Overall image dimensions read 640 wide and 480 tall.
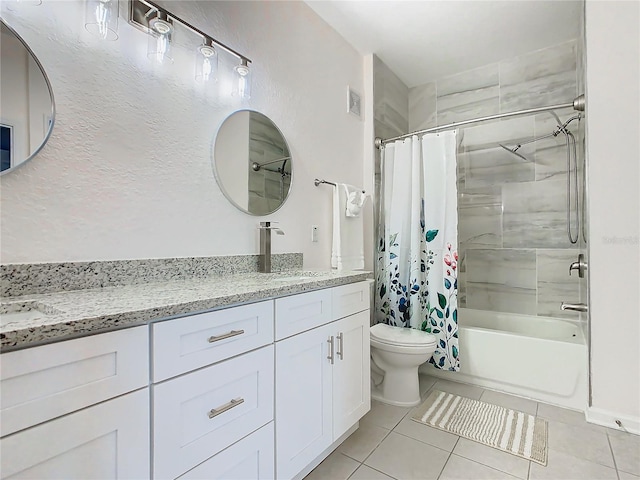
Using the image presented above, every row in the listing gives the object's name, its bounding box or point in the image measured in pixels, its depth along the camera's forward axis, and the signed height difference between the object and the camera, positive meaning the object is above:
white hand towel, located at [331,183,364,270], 2.23 +0.03
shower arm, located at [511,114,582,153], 2.40 +0.84
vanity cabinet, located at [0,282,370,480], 0.67 -0.42
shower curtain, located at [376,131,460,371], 2.35 +0.00
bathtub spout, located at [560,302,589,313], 2.02 -0.41
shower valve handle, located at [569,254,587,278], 2.07 -0.16
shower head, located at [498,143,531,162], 2.82 +0.76
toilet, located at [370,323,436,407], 2.07 -0.78
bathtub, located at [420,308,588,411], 2.04 -0.81
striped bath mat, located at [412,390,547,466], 1.68 -1.04
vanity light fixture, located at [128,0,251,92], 1.27 +0.84
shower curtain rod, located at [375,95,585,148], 2.04 +0.84
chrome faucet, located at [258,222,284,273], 1.75 -0.03
